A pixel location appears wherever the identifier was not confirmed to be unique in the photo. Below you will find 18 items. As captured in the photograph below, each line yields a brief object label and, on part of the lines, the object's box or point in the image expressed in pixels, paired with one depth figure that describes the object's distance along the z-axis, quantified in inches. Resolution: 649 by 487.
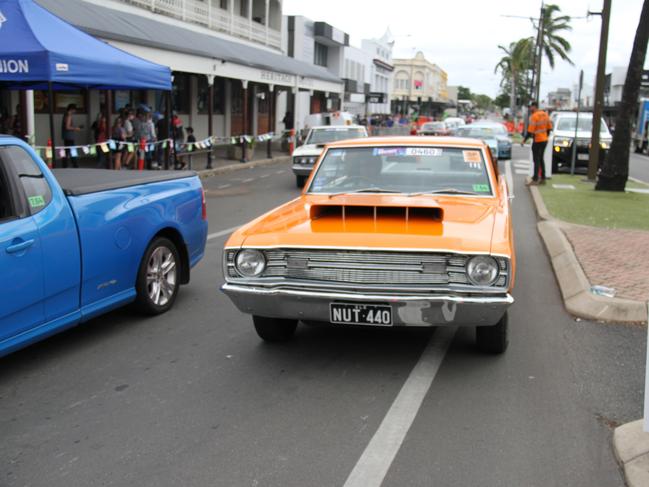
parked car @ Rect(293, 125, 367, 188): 691.4
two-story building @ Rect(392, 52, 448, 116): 3821.4
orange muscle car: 181.0
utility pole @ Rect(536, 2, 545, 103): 1740.3
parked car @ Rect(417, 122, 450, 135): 1439.5
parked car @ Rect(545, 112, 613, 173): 851.4
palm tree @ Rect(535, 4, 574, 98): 2399.1
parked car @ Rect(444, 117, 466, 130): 1715.2
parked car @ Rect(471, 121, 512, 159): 1073.0
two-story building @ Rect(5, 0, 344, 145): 721.6
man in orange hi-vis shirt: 657.8
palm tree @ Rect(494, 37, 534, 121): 2682.6
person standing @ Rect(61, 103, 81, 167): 669.9
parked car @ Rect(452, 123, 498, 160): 1025.0
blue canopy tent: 400.8
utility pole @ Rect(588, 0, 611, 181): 733.9
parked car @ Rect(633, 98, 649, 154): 1663.4
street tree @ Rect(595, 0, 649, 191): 611.8
